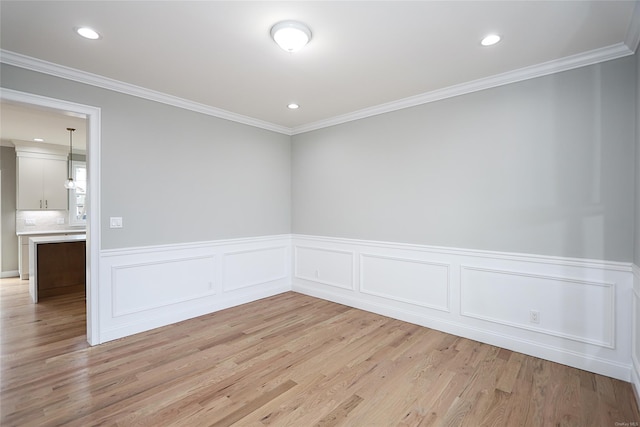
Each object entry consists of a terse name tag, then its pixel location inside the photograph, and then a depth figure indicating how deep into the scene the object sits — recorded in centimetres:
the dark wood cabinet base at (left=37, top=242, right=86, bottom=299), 477
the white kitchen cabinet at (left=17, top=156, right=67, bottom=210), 609
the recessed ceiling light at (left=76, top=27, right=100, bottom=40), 226
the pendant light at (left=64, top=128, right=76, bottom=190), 582
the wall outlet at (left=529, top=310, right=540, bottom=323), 289
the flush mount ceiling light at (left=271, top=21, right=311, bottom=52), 220
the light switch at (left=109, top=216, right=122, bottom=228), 324
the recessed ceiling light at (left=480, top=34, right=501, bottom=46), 236
